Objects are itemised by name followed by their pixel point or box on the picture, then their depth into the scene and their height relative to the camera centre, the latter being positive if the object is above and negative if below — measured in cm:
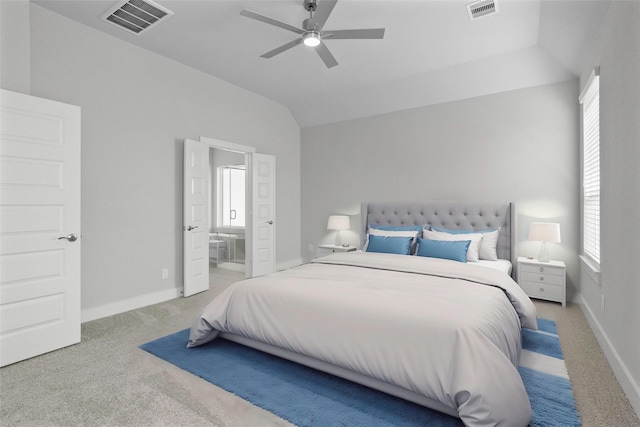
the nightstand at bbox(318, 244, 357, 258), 526 -65
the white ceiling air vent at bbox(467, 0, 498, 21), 276 +177
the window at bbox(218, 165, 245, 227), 730 +28
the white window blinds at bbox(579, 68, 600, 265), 294 +44
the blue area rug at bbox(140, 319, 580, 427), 176 -112
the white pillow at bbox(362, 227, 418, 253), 414 -30
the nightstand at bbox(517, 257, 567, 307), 360 -76
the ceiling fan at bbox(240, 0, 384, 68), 249 +146
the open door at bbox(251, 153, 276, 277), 510 -8
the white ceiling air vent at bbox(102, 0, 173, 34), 288 +179
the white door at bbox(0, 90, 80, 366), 237 -15
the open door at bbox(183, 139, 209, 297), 404 -13
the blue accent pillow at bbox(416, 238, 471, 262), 348 -42
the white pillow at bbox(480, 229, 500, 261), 380 -41
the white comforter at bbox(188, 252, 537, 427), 158 -70
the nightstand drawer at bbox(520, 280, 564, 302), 362 -89
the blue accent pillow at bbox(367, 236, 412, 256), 387 -42
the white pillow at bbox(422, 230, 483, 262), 367 -32
